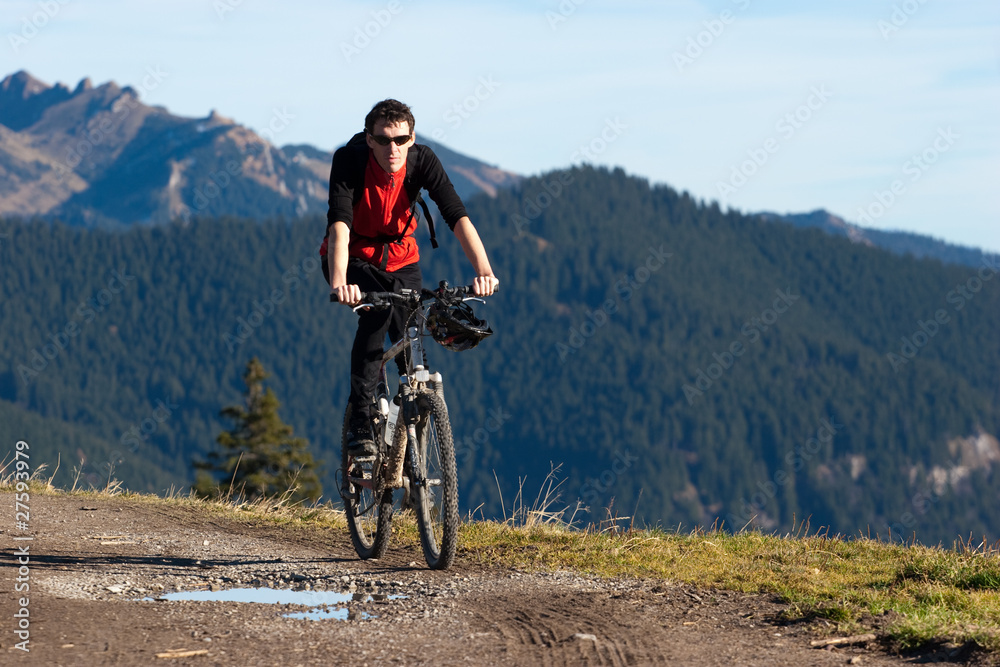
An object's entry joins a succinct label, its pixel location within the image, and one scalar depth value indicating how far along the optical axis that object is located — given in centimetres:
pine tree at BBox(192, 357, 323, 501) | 8775
